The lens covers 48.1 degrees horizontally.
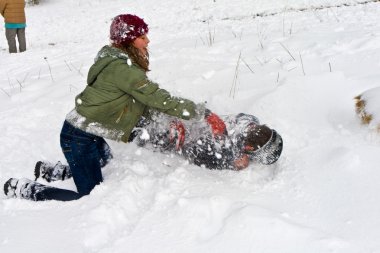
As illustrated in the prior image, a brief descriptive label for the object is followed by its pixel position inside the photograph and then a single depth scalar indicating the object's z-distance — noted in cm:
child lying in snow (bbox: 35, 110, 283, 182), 300
